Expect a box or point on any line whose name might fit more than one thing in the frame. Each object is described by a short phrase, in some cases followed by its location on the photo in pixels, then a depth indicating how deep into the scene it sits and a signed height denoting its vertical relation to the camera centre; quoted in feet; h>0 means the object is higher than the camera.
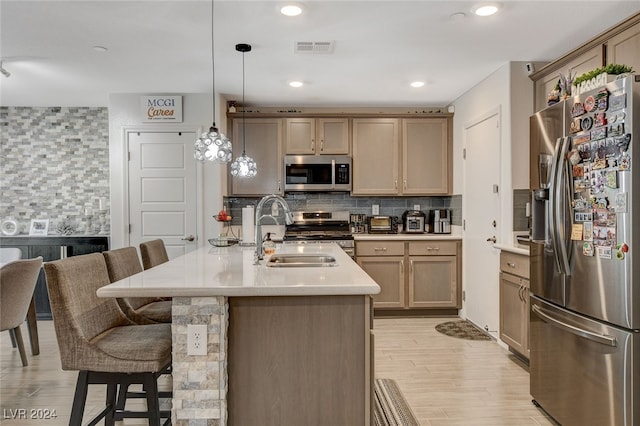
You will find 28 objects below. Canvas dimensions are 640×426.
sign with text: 15.52 +3.82
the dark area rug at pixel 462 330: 13.62 -3.96
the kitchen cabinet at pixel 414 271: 16.08 -2.22
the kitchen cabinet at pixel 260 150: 16.88 +2.48
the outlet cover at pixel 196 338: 5.72 -1.67
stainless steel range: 16.28 -0.62
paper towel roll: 11.81 -0.39
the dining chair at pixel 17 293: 10.30 -1.94
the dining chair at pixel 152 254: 9.39 -0.91
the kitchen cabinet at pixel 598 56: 8.75 +3.63
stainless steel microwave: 16.85 +1.60
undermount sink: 8.96 -0.99
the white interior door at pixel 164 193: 15.74 +0.76
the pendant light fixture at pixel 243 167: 12.39 +1.33
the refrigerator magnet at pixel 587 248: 6.85 -0.60
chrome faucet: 8.00 -0.36
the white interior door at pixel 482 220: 13.14 -0.28
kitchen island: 6.08 -2.07
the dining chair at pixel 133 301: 7.54 -1.64
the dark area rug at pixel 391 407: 8.16 -3.97
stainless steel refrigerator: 6.23 -0.75
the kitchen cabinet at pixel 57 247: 15.88 -1.22
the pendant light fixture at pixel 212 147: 9.20 +1.42
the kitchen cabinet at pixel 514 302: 10.62 -2.36
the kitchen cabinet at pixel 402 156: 17.13 +2.24
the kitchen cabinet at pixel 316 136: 16.97 +3.04
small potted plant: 6.86 +2.21
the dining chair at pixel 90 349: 5.76 -1.84
